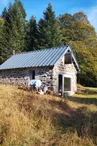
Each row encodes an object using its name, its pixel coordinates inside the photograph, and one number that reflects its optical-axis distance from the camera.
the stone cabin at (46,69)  10.75
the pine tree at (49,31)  17.15
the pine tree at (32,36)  18.14
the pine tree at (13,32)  17.27
